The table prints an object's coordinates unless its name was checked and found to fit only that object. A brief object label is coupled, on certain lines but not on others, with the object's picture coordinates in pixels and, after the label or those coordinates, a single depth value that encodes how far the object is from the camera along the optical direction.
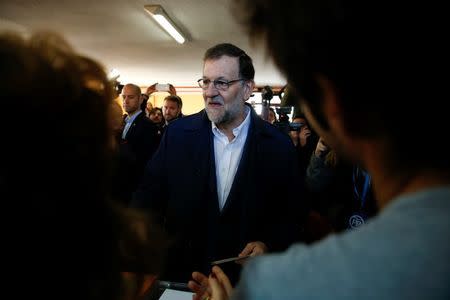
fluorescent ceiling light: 4.70
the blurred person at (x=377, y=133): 0.39
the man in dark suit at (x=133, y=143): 2.89
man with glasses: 1.57
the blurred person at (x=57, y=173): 0.35
